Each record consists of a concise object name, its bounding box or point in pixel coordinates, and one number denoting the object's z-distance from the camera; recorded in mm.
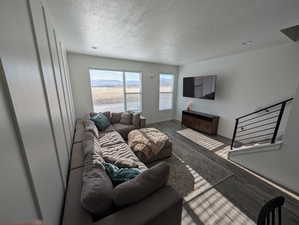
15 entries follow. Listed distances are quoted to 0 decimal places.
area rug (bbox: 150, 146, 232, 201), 1839
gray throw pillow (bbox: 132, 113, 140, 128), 3557
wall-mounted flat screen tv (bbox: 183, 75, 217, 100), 3674
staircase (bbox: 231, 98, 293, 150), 2738
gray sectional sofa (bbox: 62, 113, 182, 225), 884
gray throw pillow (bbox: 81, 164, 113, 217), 910
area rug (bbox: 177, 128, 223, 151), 3155
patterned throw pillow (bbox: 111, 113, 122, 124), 3748
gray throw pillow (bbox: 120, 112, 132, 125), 3678
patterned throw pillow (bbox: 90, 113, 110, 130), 3148
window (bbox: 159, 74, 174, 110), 5055
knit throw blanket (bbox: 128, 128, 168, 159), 2354
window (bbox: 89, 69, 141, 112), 3826
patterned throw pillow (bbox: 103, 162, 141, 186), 1248
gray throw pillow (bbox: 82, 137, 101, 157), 1560
